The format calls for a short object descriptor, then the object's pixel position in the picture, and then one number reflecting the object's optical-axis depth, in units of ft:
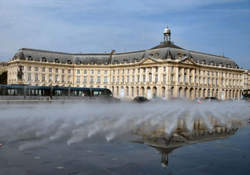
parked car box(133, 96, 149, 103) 151.46
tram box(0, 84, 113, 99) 131.99
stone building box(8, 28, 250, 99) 232.57
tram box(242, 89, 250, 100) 251.02
